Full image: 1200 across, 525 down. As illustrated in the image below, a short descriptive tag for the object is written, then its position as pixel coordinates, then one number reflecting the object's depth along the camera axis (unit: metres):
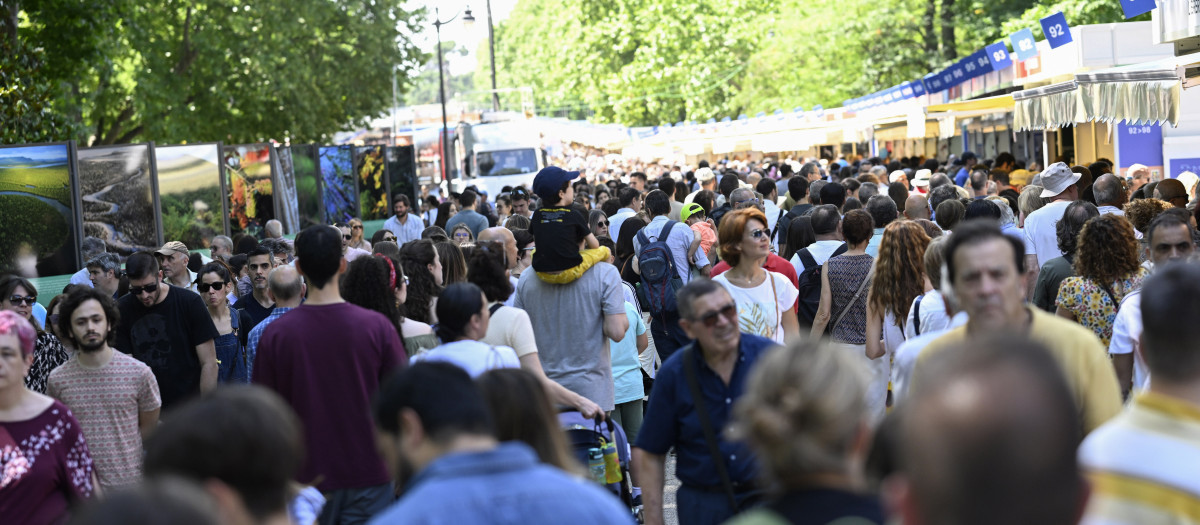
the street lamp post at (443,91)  34.78
